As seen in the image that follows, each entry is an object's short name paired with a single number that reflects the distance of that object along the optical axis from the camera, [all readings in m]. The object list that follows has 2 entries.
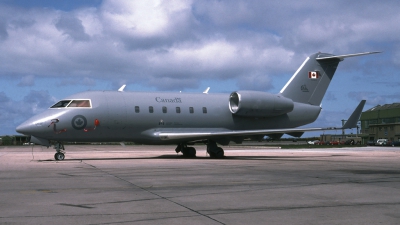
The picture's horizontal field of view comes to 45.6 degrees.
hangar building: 111.38
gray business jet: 23.91
